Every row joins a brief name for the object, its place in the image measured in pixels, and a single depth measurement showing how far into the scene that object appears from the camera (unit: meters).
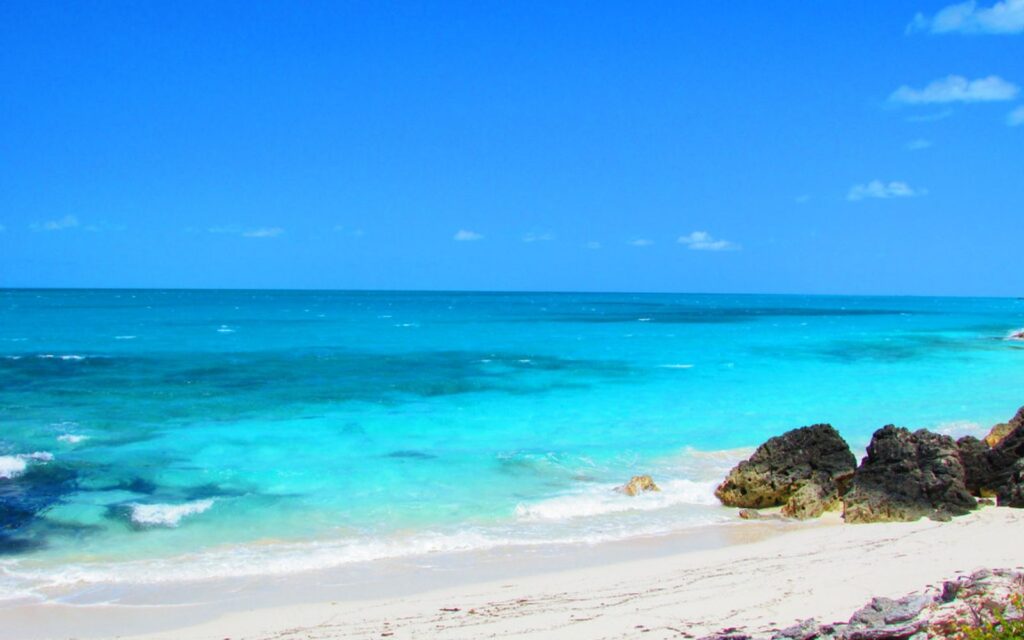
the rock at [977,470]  14.41
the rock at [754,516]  13.95
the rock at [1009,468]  13.53
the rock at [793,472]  14.52
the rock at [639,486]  15.27
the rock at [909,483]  13.24
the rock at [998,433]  17.02
